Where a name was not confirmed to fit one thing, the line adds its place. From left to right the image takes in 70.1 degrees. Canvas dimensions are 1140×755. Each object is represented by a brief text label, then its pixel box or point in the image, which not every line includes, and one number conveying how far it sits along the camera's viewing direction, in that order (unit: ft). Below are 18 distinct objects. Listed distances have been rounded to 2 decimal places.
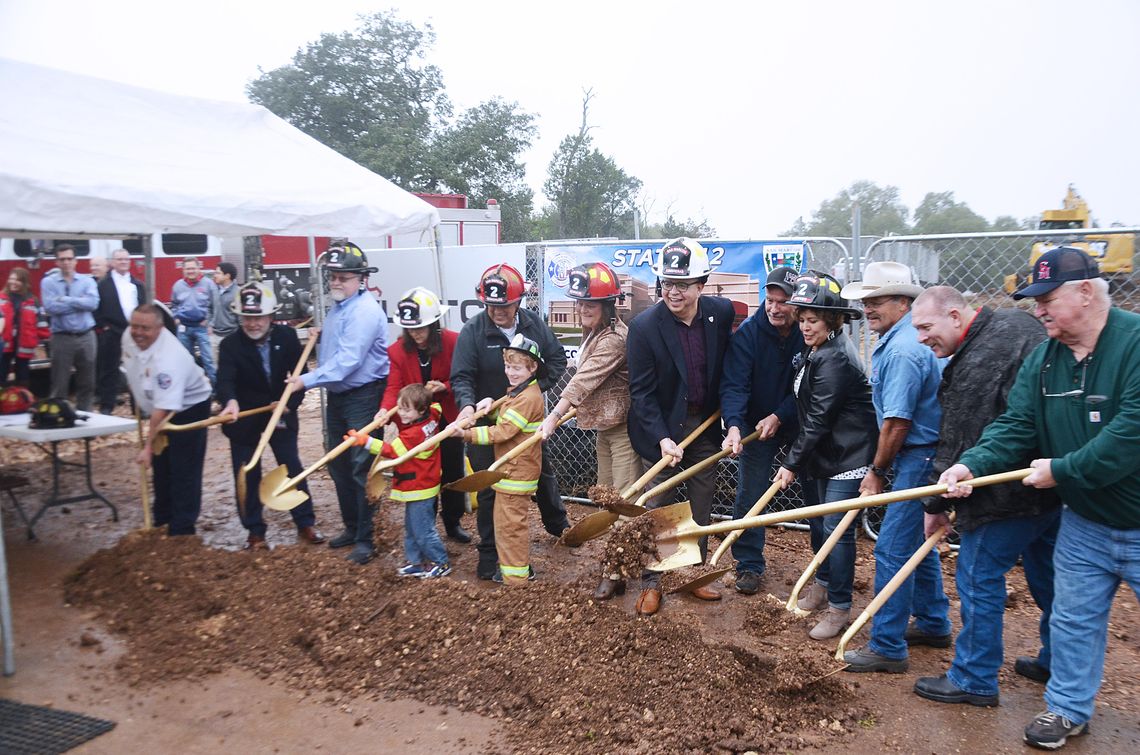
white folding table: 18.99
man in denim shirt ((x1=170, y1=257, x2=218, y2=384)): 34.30
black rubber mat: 11.75
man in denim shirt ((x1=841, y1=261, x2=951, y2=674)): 12.93
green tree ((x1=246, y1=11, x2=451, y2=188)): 99.60
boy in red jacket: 17.53
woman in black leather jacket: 14.20
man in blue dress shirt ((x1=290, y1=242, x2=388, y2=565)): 19.11
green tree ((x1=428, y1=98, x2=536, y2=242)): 89.45
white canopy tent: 15.64
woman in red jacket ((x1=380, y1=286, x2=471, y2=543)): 17.98
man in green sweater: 9.98
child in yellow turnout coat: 16.53
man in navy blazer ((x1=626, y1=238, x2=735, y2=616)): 15.75
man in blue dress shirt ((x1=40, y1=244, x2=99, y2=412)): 30.96
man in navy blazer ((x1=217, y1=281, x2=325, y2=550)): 19.60
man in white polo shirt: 18.52
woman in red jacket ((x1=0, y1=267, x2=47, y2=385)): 30.48
